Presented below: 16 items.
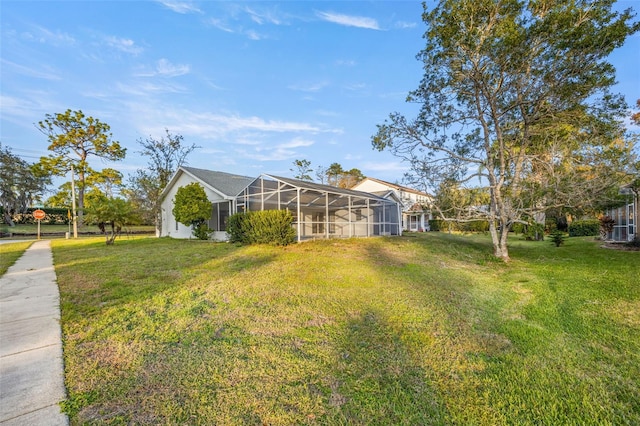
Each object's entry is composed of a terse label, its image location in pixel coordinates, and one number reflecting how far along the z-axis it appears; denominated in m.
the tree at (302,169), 37.34
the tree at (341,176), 39.84
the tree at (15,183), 27.45
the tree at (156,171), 18.48
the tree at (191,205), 14.35
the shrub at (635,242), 10.70
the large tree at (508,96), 7.68
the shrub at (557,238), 12.92
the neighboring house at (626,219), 11.54
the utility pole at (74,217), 19.50
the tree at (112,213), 12.54
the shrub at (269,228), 11.59
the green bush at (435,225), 27.17
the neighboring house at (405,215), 28.37
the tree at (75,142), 24.80
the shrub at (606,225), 13.81
